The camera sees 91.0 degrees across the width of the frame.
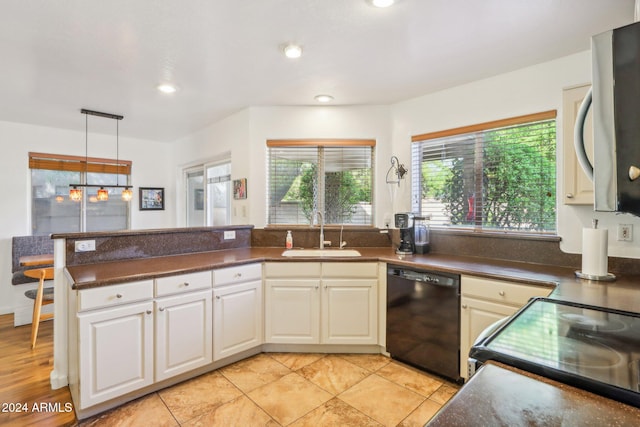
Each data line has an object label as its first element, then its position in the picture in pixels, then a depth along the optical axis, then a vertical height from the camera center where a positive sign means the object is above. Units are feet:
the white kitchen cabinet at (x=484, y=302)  6.51 -1.96
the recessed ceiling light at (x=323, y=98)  10.08 +3.74
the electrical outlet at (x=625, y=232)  6.79 -0.45
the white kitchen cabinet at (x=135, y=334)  6.16 -2.61
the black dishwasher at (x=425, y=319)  7.42 -2.69
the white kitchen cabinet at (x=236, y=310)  7.98 -2.57
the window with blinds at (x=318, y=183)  11.16 +1.06
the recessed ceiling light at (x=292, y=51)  7.00 +3.70
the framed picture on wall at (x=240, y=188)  11.37 +0.91
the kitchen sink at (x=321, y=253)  9.43 -1.25
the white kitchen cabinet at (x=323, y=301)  8.91 -2.51
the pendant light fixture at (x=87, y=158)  11.85 +2.64
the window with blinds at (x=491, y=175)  8.02 +1.05
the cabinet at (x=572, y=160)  6.57 +1.11
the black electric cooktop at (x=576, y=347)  2.12 -1.14
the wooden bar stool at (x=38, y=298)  9.75 -2.69
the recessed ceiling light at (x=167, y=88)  9.30 +3.80
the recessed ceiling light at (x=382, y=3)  5.47 +3.68
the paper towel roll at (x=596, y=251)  6.15 -0.78
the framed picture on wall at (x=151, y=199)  16.63 +0.80
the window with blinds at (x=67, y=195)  13.78 +0.87
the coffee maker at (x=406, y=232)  9.35 -0.59
